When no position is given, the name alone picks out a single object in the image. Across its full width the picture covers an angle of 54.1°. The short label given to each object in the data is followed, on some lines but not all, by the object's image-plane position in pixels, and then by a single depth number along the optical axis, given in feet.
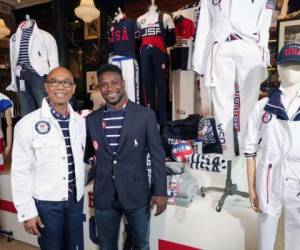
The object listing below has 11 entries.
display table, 5.46
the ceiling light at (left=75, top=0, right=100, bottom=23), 10.84
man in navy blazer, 4.83
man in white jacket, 4.60
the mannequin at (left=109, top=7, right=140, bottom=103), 9.24
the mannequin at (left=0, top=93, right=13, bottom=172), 8.20
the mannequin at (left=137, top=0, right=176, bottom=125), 9.13
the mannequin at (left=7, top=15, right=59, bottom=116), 9.57
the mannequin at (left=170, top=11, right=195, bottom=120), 9.23
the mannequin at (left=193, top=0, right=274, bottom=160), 5.55
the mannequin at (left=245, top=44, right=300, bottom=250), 3.78
